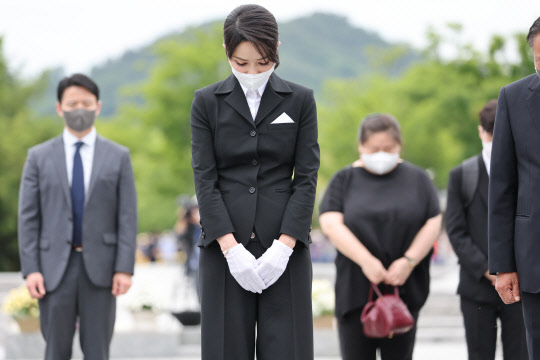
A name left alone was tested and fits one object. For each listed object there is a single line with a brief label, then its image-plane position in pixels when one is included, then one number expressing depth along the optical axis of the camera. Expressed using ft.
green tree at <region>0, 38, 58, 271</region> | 193.26
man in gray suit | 36.22
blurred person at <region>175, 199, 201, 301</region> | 99.91
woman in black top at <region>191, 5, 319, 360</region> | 25.64
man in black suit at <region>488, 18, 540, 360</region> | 24.67
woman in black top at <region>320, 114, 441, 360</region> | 37.76
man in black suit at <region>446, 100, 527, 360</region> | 36.19
